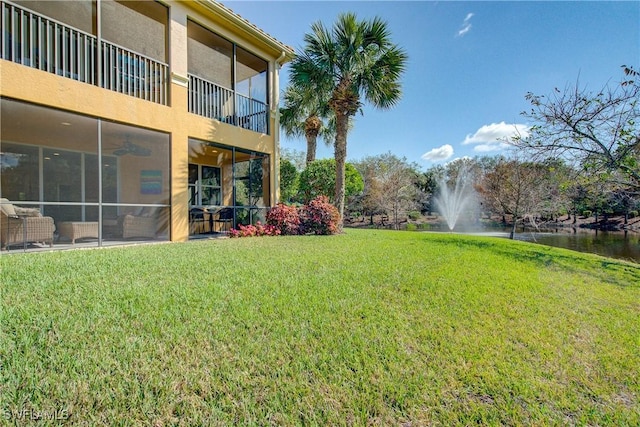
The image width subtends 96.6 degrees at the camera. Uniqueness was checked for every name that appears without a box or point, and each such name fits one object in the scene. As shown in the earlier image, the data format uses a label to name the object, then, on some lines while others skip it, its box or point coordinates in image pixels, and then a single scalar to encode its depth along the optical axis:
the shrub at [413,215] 30.80
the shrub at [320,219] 11.02
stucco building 6.66
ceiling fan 9.46
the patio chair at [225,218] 10.88
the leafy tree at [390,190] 27.52
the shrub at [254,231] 9.97
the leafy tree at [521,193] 18.64
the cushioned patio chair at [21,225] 6.40
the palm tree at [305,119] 16.16
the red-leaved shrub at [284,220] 10.70
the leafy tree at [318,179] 18.33
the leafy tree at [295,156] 37.03
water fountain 33.00
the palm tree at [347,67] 11.26
